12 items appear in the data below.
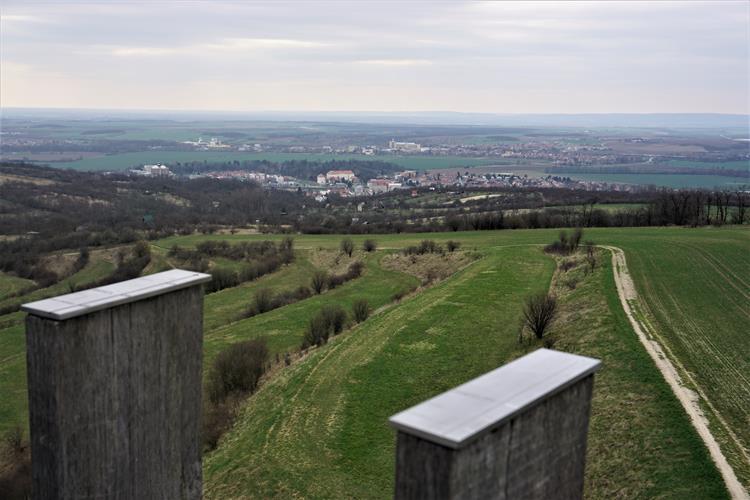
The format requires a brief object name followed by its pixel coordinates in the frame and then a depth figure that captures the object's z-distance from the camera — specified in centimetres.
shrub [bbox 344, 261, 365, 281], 4619
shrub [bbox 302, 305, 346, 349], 3000
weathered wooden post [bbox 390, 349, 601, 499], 480
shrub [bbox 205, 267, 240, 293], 4784
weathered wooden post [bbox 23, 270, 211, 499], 604
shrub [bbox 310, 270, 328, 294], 4362
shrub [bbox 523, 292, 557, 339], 2438
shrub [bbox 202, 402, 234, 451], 2000
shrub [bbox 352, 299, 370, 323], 3288
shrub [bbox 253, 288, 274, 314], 4091
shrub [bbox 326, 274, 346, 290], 4478
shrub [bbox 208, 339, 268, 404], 2408
